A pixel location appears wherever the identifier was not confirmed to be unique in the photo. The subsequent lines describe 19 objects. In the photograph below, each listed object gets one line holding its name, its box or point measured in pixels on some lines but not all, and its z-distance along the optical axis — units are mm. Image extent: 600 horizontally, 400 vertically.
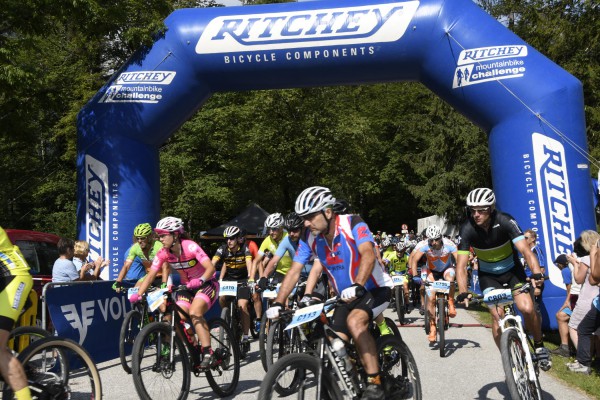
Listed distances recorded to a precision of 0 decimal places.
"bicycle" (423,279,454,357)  9914
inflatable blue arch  11648
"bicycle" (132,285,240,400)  6309
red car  12117
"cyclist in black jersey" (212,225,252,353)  10648
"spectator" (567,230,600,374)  8367
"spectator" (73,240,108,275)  11484
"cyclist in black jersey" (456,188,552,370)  6465
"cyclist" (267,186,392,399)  5271
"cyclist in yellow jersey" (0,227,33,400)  4762
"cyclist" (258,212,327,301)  9312
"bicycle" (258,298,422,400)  4562
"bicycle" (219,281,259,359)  9578
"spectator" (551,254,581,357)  9648
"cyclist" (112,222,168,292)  9648
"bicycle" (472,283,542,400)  5617
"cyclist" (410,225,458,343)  11508
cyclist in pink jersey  7082
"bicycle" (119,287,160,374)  9031
